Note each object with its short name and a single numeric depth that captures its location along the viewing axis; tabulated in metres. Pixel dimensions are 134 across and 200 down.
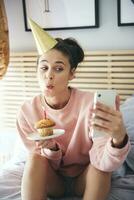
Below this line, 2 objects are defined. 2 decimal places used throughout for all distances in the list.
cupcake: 1.24
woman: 1.24
